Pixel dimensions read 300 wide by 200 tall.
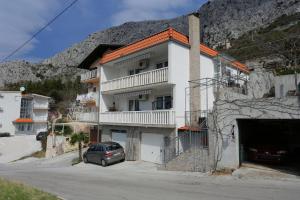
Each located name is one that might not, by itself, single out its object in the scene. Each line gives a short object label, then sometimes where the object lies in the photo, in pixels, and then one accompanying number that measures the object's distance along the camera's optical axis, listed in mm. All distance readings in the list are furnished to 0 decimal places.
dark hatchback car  21484
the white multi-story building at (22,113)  58938
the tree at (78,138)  25062
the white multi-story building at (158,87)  19969
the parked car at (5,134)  56544
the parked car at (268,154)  15007
